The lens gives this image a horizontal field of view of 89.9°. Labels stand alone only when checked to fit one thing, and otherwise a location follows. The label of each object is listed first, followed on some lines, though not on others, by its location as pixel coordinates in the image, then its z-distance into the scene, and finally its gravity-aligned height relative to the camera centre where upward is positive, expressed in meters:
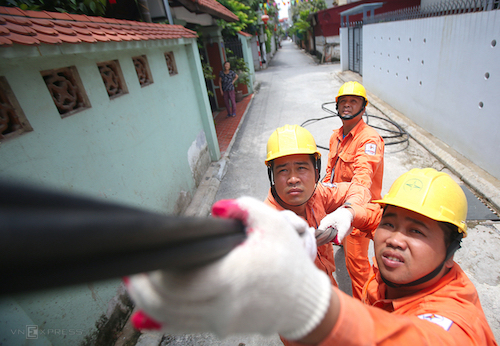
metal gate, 12.57 -0.54
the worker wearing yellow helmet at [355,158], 2.53 -1.24
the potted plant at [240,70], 11.08 -0.53
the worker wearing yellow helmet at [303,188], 1.85 -0.95
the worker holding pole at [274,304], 0.54 -0.51
